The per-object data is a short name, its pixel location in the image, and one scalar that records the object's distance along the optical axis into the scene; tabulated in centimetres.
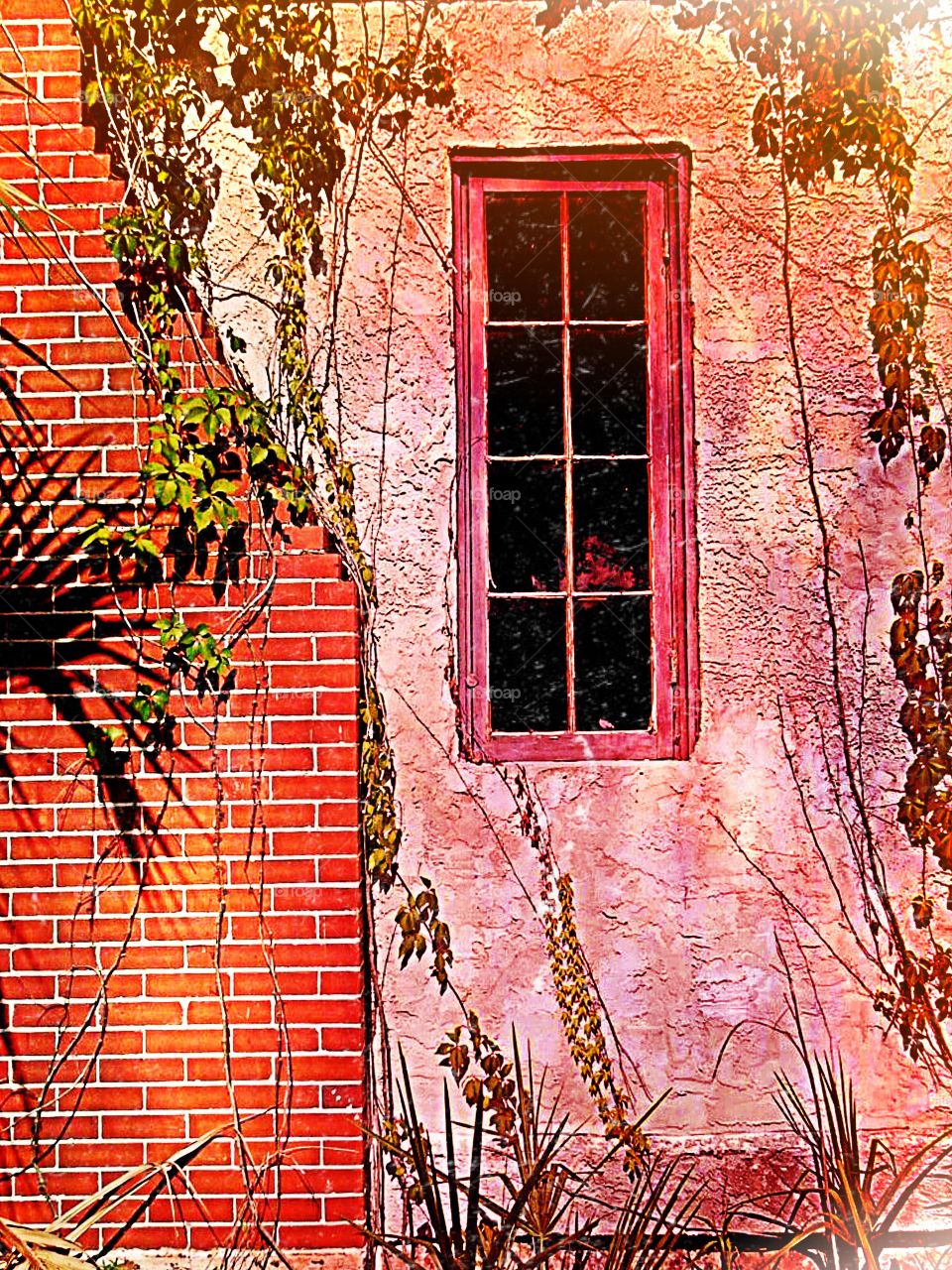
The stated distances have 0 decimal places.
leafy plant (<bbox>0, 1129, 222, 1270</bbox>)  293
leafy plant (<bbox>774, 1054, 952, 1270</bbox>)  338
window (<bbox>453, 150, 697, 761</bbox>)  380
